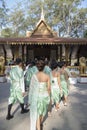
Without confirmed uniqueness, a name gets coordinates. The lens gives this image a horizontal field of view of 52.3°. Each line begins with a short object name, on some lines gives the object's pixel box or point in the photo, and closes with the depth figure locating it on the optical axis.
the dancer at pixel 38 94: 1.81
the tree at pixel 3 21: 14.58
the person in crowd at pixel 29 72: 3.21
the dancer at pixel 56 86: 2.67
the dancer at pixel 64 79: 2.91
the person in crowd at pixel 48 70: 2.60
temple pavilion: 7.09
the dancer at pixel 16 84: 2.38
